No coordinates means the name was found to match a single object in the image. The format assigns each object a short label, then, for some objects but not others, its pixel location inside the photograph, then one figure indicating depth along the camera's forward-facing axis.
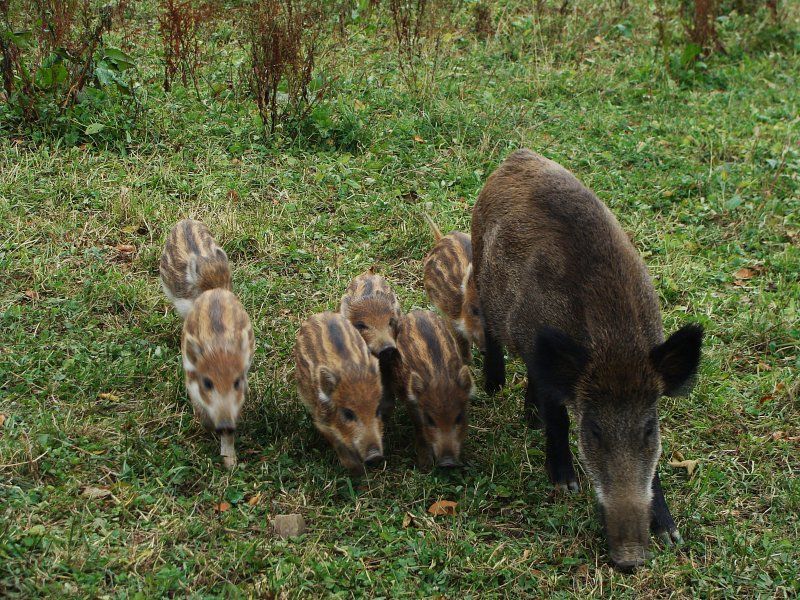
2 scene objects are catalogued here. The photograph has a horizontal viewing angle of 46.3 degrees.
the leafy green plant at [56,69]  7.13
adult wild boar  4.07
